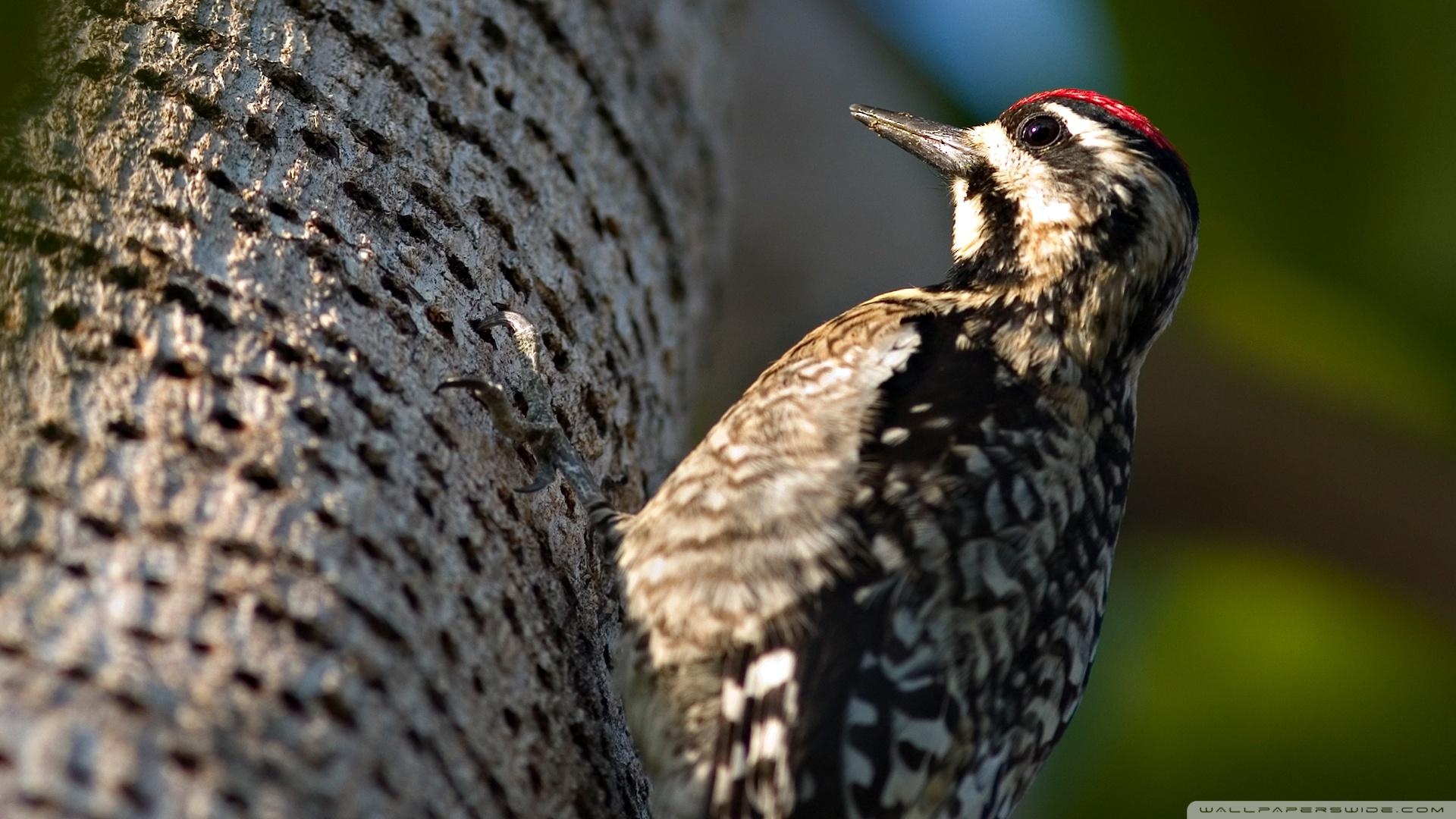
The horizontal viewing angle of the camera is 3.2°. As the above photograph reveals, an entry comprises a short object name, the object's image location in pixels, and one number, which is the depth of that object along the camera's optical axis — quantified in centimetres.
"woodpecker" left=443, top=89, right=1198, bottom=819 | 364
